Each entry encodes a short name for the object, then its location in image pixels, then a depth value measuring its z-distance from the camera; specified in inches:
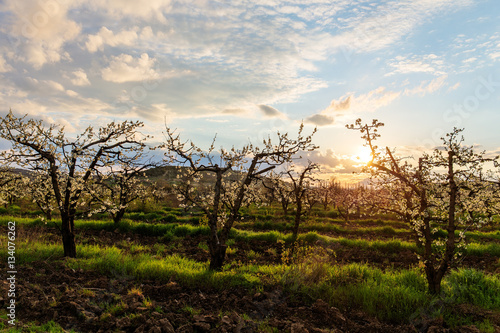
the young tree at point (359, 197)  456.3
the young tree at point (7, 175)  524.0
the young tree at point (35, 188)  491.5
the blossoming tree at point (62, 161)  431.8
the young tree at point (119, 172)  453.0
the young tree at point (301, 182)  715.4
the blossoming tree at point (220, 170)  394.6
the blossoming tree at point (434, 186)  301.4
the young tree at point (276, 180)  489.1
